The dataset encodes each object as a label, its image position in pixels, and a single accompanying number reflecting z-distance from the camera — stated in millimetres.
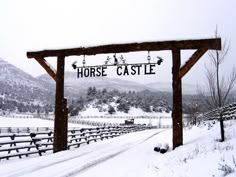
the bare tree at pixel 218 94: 12915
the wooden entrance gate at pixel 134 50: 14812
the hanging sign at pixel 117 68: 15711
